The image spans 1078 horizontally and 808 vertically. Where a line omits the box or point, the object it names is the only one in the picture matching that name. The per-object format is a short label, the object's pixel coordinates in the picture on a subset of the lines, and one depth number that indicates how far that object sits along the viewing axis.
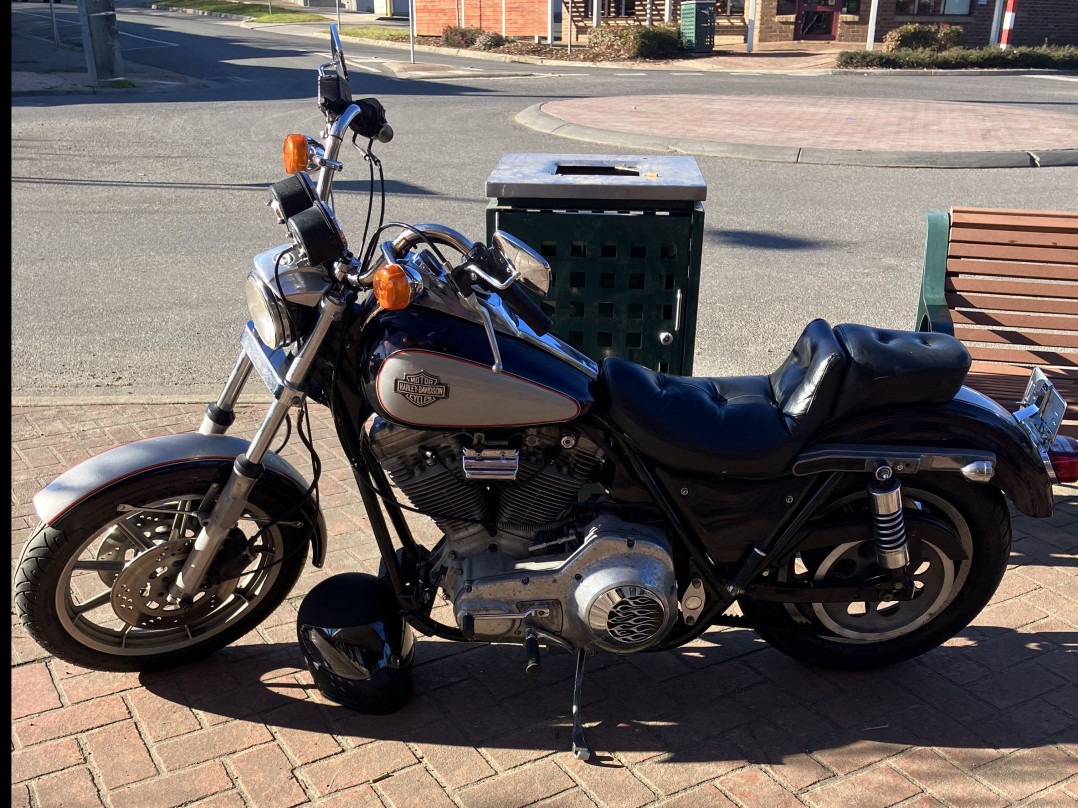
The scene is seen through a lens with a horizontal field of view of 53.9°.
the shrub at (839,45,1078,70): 25.31
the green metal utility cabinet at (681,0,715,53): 29.12
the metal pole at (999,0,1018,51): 29.12
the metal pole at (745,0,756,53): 30.72
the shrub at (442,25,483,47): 30.86
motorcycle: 2.79
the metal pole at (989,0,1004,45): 29.69
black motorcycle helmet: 3.11
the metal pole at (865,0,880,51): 29.72
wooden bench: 4.81
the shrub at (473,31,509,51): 30.20
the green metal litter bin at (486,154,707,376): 4.02
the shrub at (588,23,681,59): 27.56
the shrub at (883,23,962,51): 27.19
